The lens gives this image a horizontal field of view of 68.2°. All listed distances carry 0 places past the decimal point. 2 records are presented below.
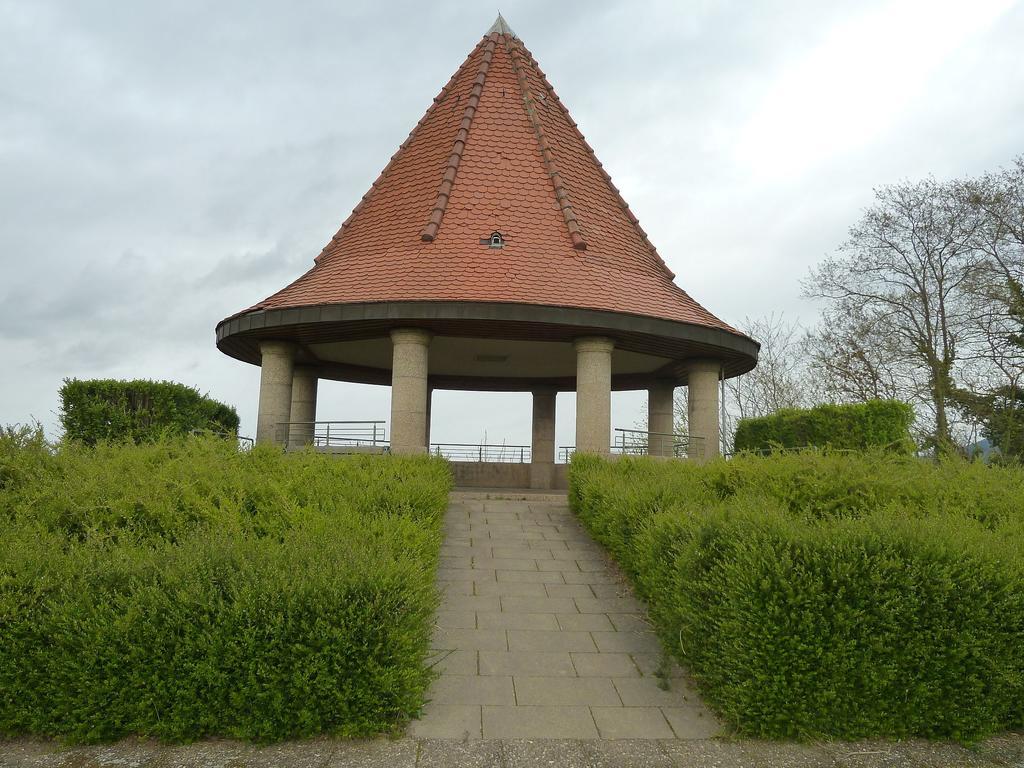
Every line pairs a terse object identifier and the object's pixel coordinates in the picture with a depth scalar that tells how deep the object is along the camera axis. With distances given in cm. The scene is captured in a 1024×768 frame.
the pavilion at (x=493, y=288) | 1483
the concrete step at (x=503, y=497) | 1250
